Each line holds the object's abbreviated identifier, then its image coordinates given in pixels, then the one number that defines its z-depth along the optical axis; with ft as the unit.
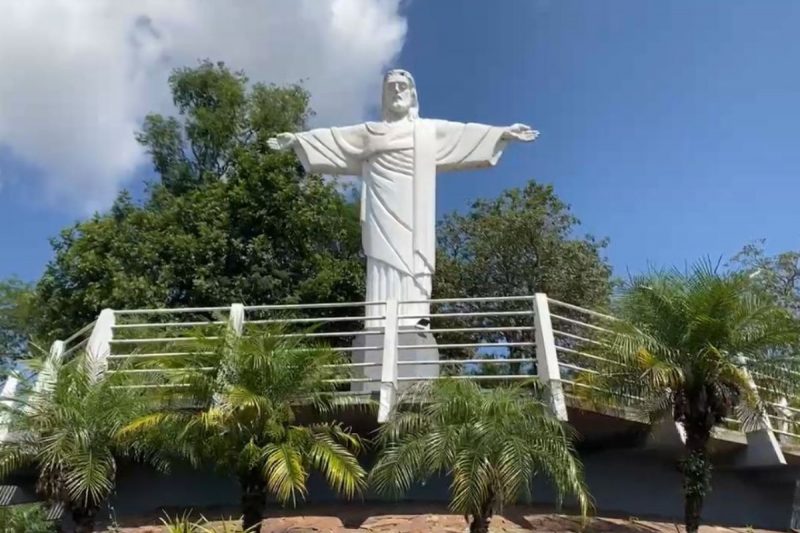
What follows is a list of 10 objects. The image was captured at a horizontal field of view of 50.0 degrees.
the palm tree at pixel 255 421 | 30.22
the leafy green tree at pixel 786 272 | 87.15
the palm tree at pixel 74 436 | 31.35
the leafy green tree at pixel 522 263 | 77.87
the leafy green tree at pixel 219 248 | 70.33
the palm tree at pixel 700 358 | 33.45
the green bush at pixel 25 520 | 40.14
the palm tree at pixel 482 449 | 28.48
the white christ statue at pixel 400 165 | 47.29
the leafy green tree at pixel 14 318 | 93.04
